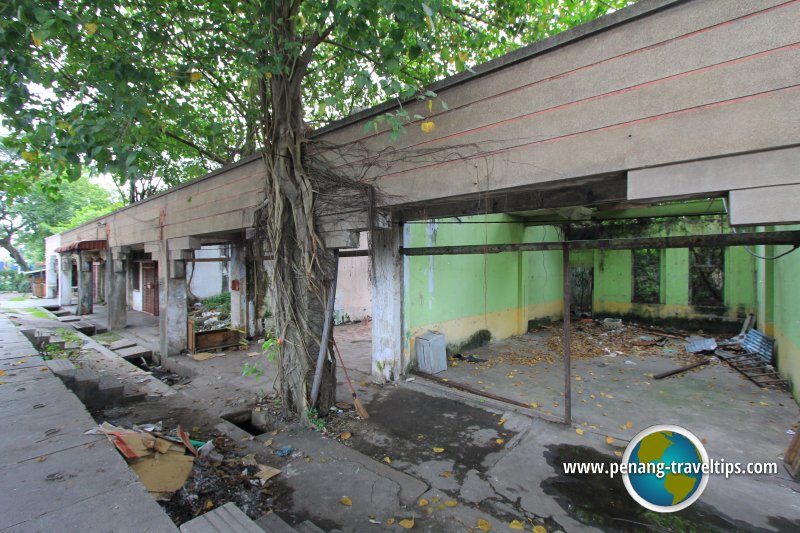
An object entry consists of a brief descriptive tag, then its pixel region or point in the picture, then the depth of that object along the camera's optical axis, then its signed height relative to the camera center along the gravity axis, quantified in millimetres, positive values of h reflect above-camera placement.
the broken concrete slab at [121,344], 10159 -2250
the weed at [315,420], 4684 -2059
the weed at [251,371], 4586 -1372
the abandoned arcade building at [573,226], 2420 +561
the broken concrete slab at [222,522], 1957 -1424
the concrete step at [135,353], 9227 -2273
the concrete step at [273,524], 2737 -2032
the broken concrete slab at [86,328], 12372 -2115
